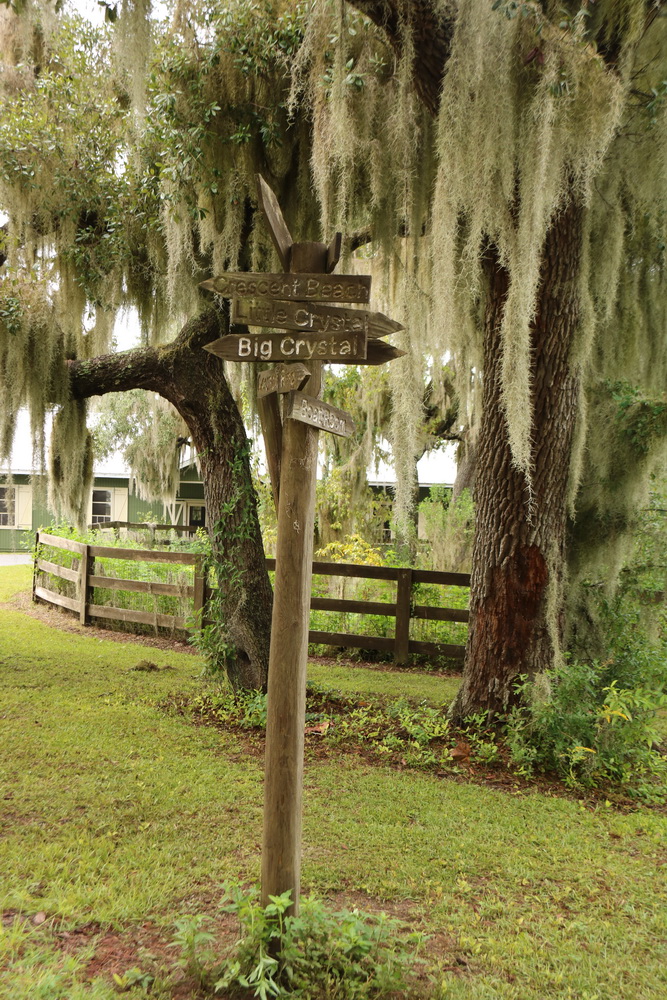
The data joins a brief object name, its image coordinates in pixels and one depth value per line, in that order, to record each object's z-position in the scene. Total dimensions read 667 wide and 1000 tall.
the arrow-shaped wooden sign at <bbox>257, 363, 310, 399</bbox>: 2.52
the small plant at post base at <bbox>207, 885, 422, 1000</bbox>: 2.19
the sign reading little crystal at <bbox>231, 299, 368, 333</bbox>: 2.63
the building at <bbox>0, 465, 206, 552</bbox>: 21.41
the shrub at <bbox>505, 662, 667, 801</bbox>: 4.17
